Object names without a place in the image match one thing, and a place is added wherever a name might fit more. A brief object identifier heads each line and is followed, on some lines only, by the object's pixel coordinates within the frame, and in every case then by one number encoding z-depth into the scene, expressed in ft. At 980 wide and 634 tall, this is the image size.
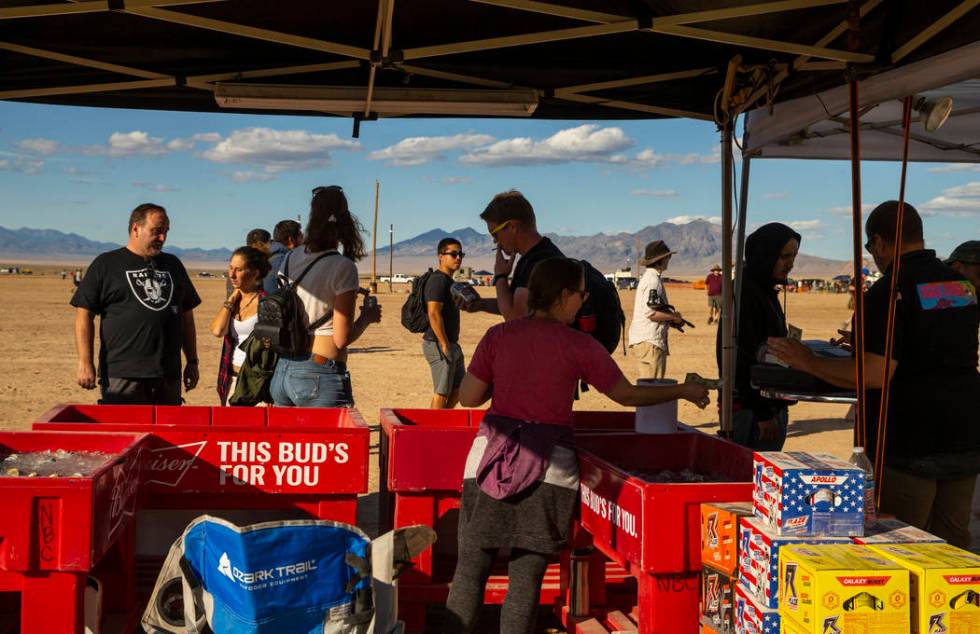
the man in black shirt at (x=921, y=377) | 12.48
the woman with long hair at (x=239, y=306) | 22.12
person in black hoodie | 17.35
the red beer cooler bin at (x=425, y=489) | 14.70
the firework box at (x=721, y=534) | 10.80
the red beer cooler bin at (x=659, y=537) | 11.22
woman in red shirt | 12.19
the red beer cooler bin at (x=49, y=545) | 10.98
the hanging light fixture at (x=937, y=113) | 13.41
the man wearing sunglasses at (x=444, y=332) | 26.21
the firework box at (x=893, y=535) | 10.23
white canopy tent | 12.73
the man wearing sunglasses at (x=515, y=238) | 14.56
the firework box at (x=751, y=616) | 9.87
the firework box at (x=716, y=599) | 10.89
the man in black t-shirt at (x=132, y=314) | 18.25
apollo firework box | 9.98
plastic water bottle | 11.09
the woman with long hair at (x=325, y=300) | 16.31
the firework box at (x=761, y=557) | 9.84
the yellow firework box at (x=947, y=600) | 8.95
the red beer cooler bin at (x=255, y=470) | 14.15
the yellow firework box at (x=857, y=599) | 8.91
